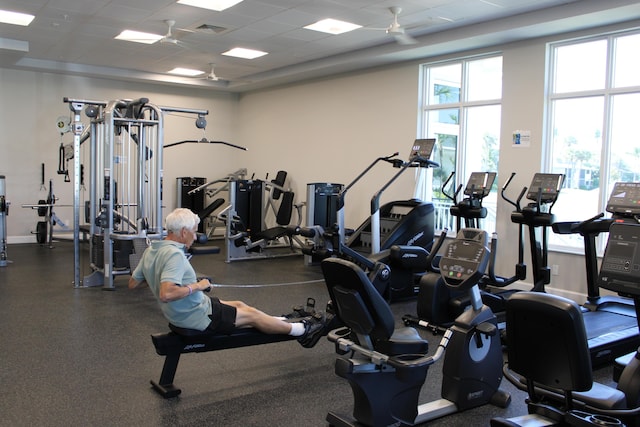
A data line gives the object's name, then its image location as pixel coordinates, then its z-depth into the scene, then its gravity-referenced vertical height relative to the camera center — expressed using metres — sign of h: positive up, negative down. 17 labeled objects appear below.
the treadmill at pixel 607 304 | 3.81 -1.09
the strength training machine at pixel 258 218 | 8.29 -0.70
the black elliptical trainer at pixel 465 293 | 3.95 -0.86
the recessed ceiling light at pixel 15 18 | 6.55 +1.89
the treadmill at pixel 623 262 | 2.50 -0.37
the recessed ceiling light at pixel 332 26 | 6.58 +1.86
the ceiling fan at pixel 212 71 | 8.97 +1.81
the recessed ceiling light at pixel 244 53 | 8.22 +1.89
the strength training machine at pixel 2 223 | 7.38 -0.69
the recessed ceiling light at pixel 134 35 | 7.30 +1.89
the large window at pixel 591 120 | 5.70 +0.68
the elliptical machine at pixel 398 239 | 5.51 -0.66
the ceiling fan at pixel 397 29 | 5.84 +1.60
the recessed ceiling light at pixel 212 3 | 5.93 +1.88
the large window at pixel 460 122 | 7.01 +0.78
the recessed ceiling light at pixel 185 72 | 9.86 +1.91
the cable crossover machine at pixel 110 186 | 6.03 -0.13
